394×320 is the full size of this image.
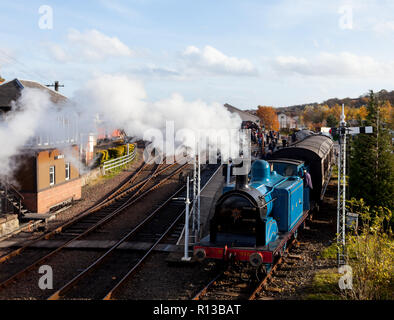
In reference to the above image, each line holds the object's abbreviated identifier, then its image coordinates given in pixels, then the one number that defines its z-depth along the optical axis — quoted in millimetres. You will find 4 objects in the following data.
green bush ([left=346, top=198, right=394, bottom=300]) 10133
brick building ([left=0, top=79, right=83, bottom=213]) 20469
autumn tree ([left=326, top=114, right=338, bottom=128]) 65438
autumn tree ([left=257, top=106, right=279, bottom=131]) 73725
